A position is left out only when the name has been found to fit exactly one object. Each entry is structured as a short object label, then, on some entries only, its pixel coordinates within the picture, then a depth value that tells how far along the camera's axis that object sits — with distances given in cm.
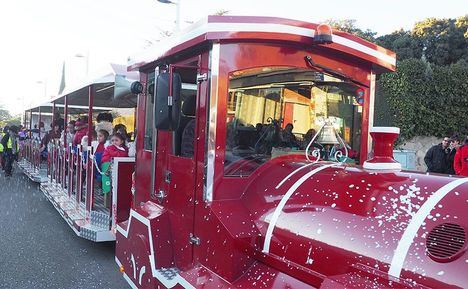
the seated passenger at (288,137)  290
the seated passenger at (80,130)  876
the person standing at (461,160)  760
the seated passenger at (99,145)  658
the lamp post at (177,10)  1507
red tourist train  174
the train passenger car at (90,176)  539
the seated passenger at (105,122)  940
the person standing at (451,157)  849
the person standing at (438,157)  851
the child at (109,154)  609
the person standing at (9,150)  1479
